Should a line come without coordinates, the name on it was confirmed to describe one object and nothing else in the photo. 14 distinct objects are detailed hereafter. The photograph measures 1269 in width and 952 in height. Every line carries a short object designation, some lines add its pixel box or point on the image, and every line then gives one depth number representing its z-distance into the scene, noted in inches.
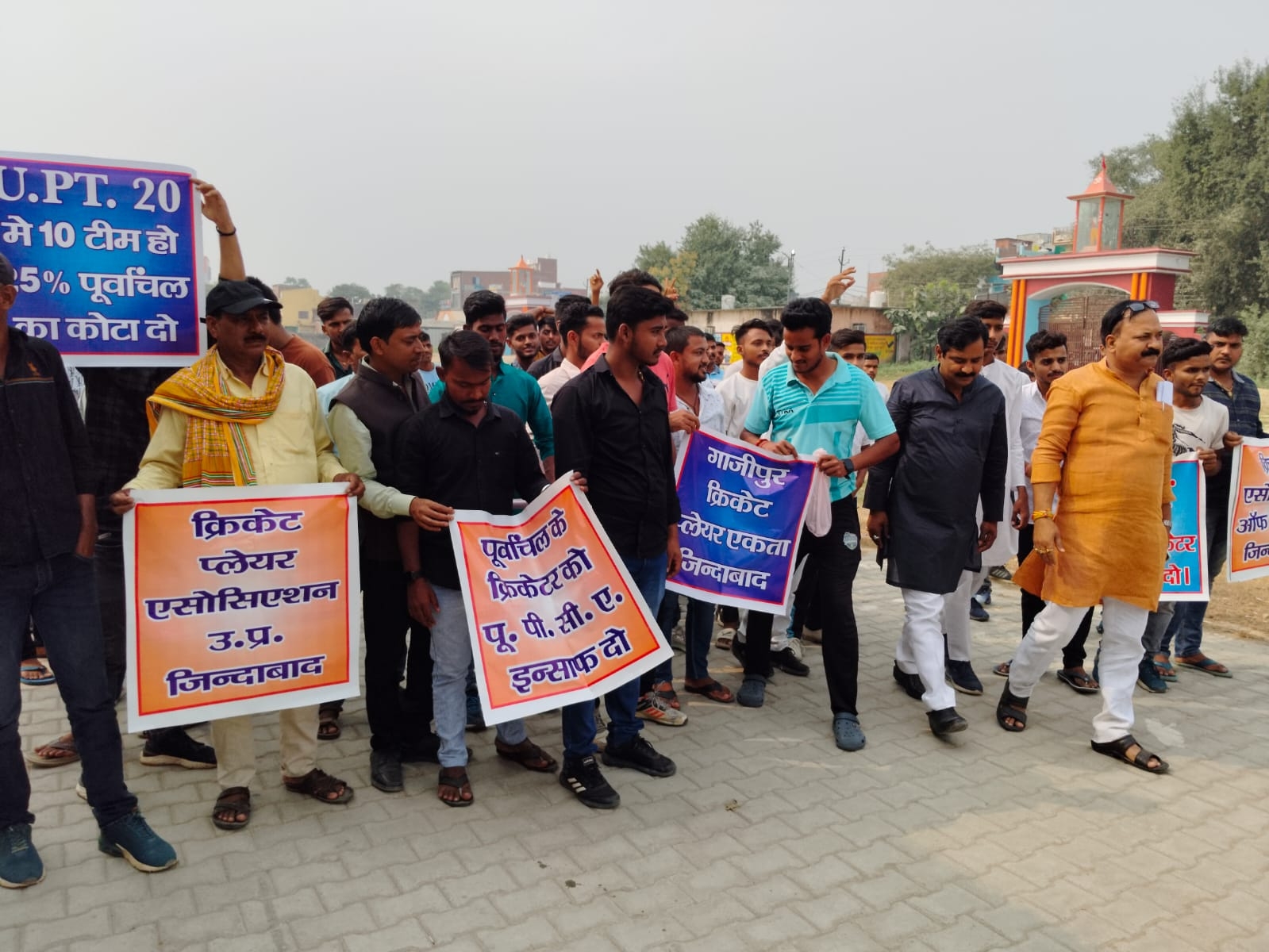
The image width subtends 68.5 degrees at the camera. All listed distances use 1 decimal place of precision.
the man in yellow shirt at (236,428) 138.8
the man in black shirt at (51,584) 121.0
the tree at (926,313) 1916.8
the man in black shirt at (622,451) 154.6
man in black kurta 184.7
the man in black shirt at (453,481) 147.6
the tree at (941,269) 2625.5
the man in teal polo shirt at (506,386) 178.7
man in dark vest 152.5
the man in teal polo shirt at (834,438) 182.7
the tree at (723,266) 2655.0
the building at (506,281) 3249.0
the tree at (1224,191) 1386.6
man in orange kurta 177.0
